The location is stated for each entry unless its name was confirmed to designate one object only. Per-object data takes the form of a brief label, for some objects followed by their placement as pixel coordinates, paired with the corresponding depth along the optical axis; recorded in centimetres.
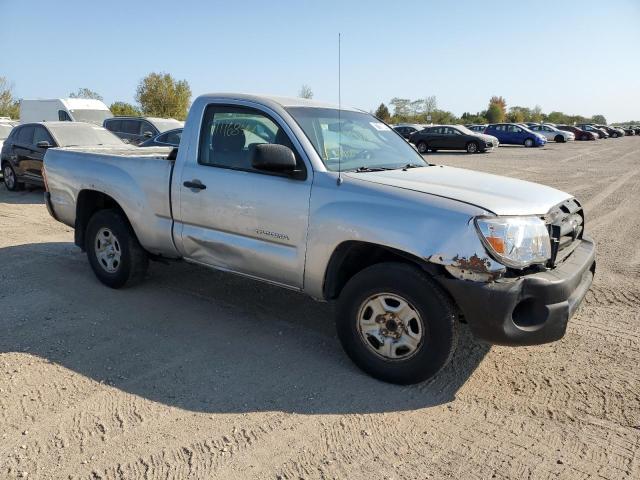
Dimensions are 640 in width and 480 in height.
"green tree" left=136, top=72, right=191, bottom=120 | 4866
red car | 4906
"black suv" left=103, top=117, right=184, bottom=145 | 1547
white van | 1762
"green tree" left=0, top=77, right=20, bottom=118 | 5022
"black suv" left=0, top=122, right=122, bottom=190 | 1123
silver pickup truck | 321
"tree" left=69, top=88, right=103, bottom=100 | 5719
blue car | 3681
